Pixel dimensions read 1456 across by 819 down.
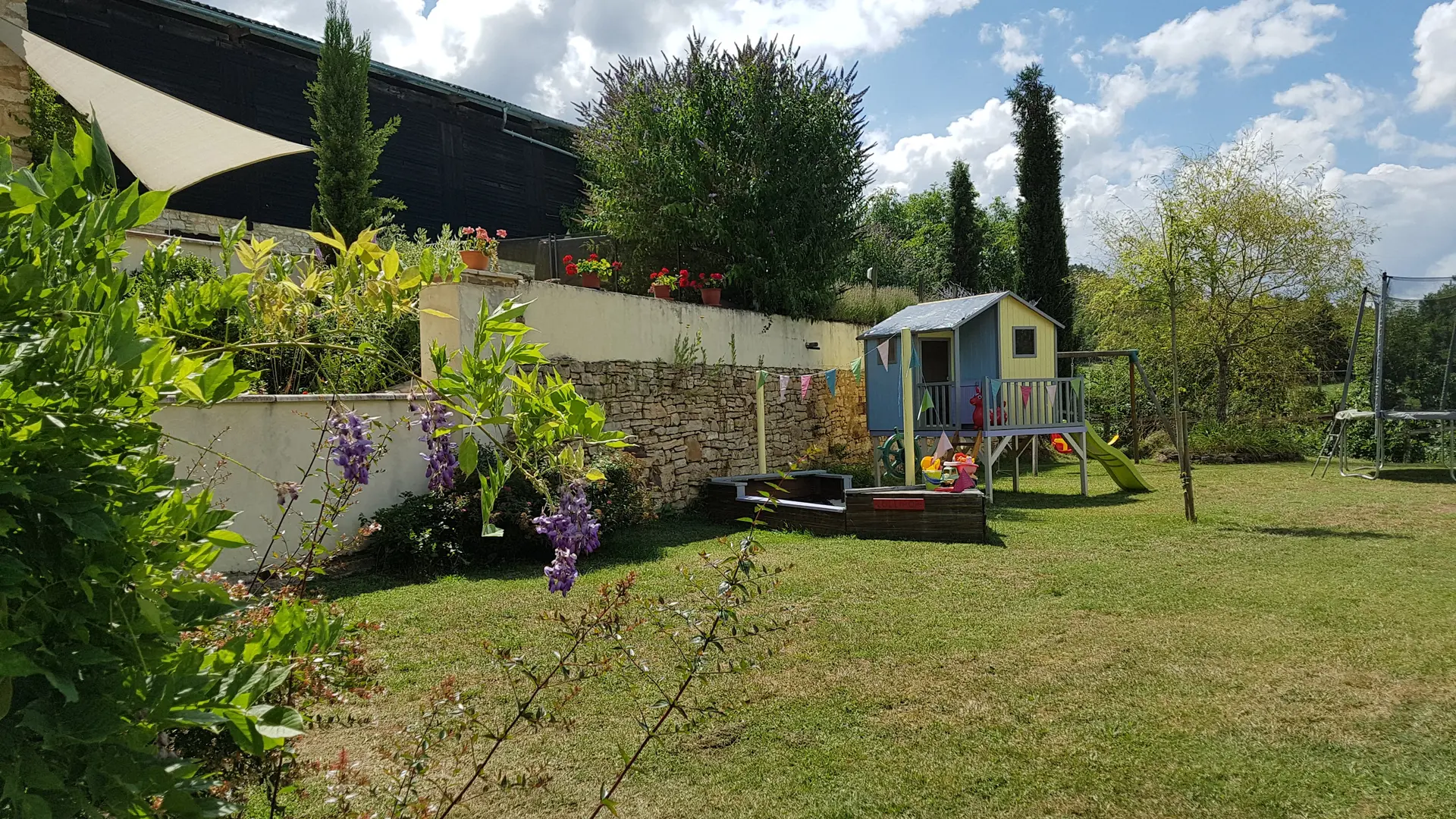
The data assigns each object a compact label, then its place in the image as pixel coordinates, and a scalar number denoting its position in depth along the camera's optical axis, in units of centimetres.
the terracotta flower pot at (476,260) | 888
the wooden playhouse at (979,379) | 1172
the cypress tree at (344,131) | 1323
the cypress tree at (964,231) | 2512
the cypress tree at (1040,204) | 2131
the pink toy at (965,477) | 923
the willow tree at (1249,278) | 1845
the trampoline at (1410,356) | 1342
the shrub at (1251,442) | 1678
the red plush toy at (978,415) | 1152
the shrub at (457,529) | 716
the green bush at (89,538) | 100
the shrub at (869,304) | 1543
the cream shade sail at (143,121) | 496
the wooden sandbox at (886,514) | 849
